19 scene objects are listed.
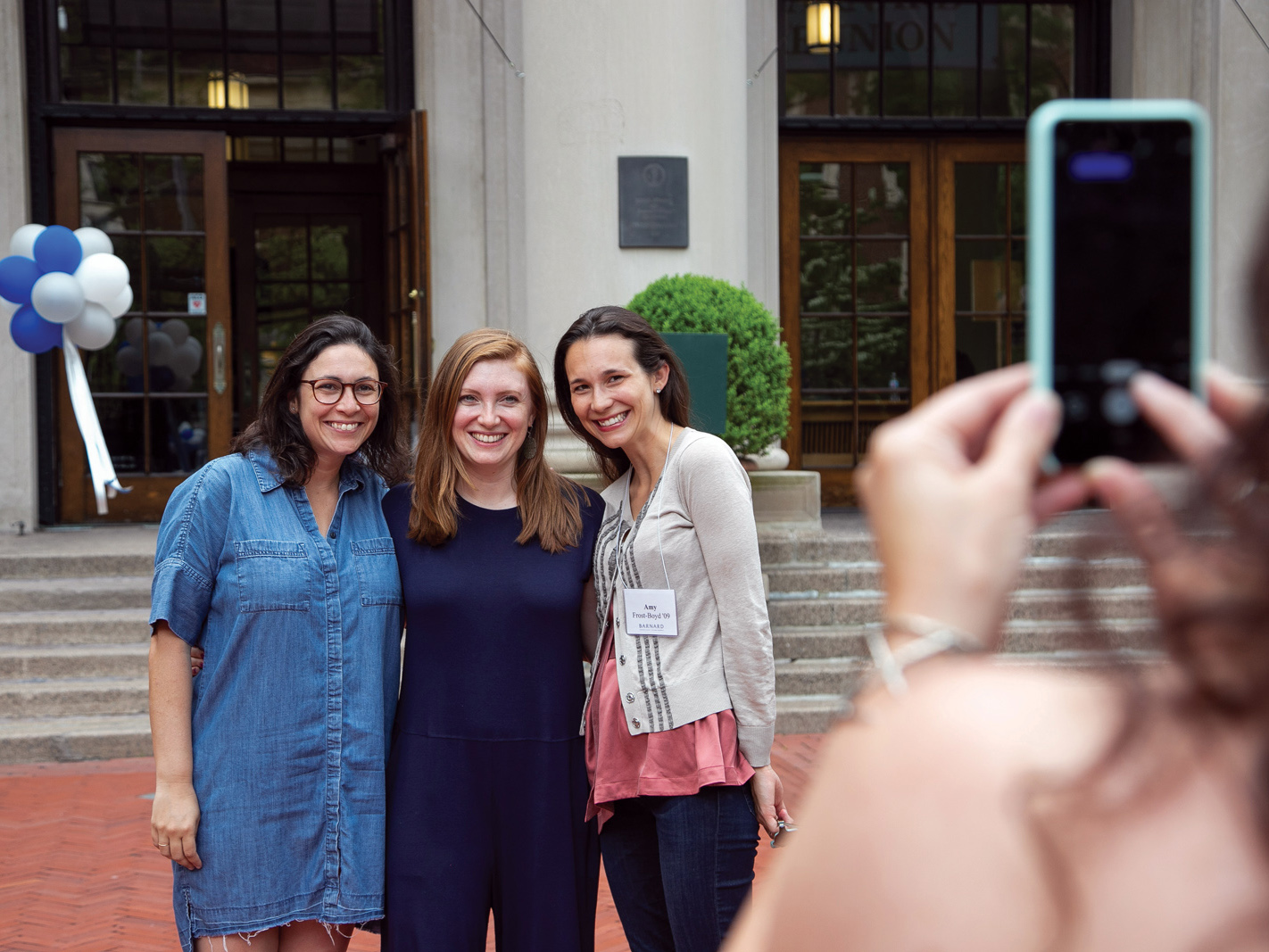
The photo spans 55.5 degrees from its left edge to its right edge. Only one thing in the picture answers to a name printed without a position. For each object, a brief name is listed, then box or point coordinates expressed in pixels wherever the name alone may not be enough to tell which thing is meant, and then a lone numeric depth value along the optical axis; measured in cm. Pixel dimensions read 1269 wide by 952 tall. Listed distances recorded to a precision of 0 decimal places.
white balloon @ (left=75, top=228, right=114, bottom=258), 746
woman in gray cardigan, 266
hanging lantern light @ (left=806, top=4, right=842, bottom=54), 1031
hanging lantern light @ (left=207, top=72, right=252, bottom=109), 978
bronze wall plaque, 816
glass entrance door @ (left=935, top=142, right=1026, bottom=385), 1059
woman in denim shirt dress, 262
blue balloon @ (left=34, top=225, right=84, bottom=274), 716
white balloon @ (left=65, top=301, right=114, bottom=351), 727
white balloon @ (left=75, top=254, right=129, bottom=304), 724
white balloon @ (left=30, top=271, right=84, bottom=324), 709
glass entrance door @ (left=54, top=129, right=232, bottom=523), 959
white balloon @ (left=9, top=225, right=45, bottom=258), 730
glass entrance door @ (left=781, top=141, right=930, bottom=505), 1049
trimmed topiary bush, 717
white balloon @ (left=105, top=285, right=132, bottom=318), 744
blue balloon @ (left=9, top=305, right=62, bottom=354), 718
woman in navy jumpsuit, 278
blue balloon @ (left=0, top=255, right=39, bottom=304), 708
